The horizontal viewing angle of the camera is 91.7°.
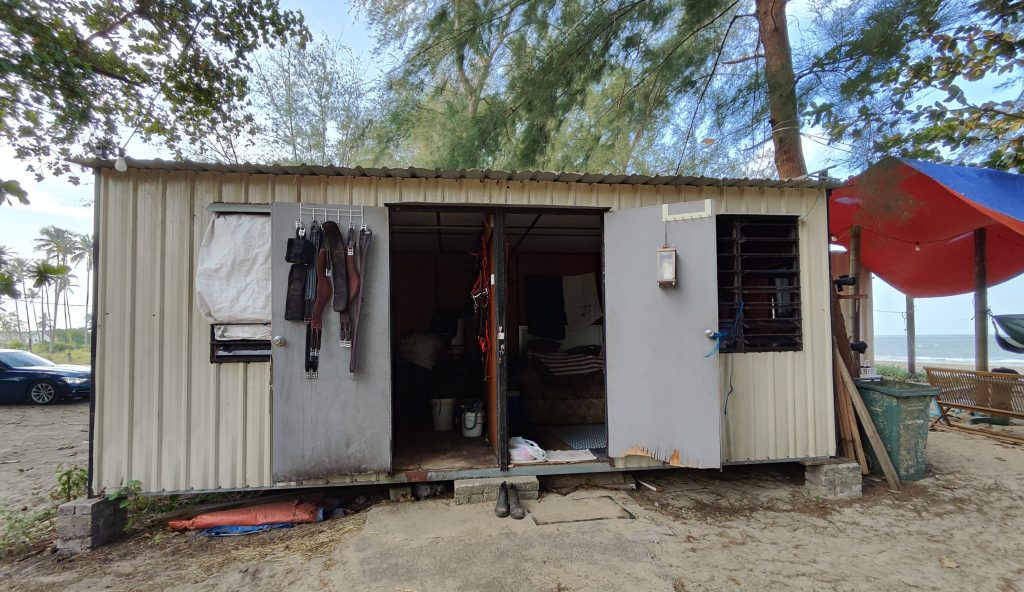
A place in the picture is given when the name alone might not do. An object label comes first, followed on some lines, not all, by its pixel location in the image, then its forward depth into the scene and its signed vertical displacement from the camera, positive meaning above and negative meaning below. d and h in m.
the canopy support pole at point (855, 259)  7.29 +0.76
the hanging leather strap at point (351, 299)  3.70 +0.10
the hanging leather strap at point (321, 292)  3.63 +0.16
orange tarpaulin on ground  3.67 -1.52
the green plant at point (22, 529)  3.49 -1.63
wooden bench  5.71 -0.98
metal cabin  3.58 -0.15
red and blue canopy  5.10 +1.16
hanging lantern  3.85 +0.35
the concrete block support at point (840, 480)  4.18 -1.43
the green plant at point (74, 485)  3.77 -1.39
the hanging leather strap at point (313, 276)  3.63 +0.27
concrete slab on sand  3.66 -1.51
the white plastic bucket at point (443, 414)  5.68 -1.16
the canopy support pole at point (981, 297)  7.32 +0.19
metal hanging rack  3.71 +0.75
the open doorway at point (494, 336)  4.45 -0.32
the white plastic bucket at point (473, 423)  5.23 -1.17
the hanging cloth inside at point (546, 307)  7.44 +0.08
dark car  9.56 -1.31
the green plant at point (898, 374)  10.67 -1.59
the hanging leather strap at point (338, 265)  3.66 +0.36
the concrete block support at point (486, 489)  3.88 -1.40
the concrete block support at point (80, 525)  3.35 -1.43
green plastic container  4.34 -0.99
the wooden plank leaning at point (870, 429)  4.36 -1.05
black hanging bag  3.59 +0.46
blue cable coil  3.82 -0.19
